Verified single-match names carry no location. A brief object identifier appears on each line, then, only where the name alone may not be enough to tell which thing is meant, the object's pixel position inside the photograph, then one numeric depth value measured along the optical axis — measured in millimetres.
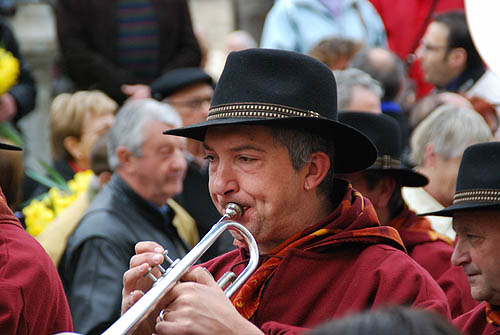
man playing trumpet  6598
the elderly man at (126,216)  10359
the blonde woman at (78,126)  15711
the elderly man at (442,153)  11039
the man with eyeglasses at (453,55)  15867
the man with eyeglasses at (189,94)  14937
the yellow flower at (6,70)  14828
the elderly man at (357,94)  11602
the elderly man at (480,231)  7465
